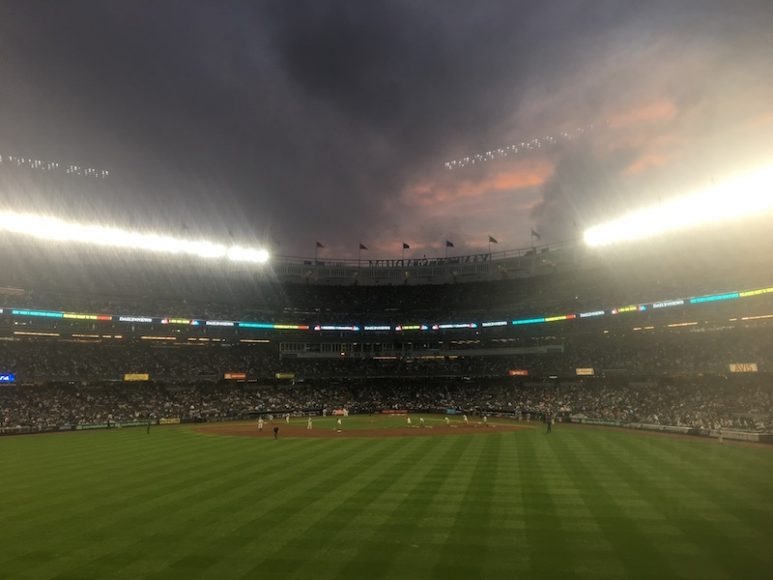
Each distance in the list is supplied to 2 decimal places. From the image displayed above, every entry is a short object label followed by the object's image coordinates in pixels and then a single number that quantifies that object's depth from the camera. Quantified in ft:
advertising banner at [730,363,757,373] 147.43
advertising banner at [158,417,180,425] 171.69
